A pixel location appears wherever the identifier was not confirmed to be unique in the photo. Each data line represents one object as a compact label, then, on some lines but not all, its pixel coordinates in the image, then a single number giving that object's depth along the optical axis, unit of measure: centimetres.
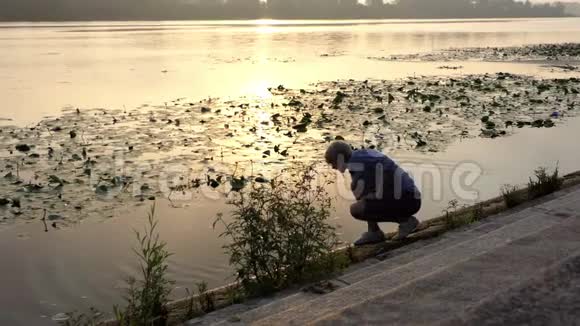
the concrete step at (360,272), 371
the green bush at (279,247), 441
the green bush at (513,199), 618
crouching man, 512
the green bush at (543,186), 644
